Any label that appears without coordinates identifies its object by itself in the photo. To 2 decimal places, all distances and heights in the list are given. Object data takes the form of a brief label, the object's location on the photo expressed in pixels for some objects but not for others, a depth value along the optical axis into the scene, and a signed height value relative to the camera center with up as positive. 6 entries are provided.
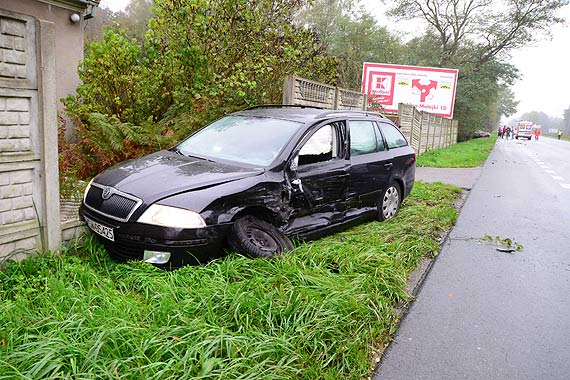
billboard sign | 24.27 +2.23
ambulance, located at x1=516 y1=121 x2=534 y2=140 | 69.94 +0.57
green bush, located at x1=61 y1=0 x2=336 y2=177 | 7.06 +0.69
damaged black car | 3.85 -0.68
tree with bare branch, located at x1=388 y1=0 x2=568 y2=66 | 34.09 +8.24
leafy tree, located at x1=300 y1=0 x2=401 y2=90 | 33.69 +6.49
